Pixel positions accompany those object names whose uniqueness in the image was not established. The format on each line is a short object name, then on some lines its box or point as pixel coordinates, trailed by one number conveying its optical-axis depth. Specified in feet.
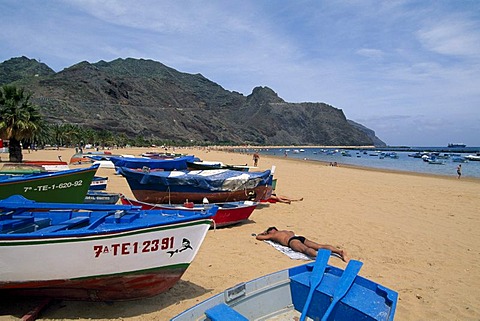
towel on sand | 25.75
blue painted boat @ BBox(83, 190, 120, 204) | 39.86
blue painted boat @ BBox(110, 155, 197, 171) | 60.34
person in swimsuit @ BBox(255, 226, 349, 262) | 26.24
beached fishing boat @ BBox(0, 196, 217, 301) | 15.03
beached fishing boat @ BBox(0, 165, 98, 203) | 28.32
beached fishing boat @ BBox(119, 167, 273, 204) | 36.96
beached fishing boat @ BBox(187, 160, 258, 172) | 55.77
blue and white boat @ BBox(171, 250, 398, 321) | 13.33
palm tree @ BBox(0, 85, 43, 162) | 80.61
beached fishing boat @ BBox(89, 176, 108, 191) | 50.60
